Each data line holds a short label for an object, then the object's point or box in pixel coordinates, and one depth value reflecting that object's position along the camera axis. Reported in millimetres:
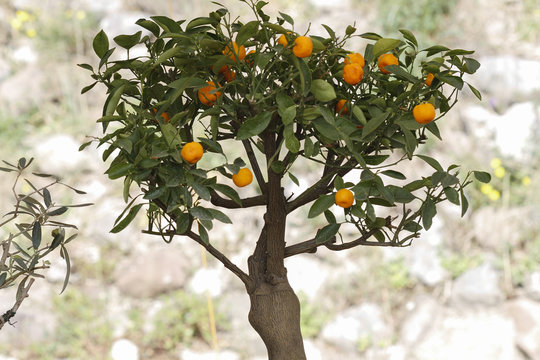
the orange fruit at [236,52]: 1395
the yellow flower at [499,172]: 4433
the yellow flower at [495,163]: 4594
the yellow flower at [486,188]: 4549
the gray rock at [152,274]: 4512
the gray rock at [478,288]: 4406
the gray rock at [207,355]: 4175
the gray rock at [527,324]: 4180
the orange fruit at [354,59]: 1466
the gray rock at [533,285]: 4402
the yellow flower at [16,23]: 5937
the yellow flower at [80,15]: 5978
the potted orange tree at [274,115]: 1379
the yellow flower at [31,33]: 5859
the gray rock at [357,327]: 4285
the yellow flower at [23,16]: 5866
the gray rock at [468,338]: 4199
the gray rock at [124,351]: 4125
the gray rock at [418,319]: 4285
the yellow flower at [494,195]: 4551
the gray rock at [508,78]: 5285
